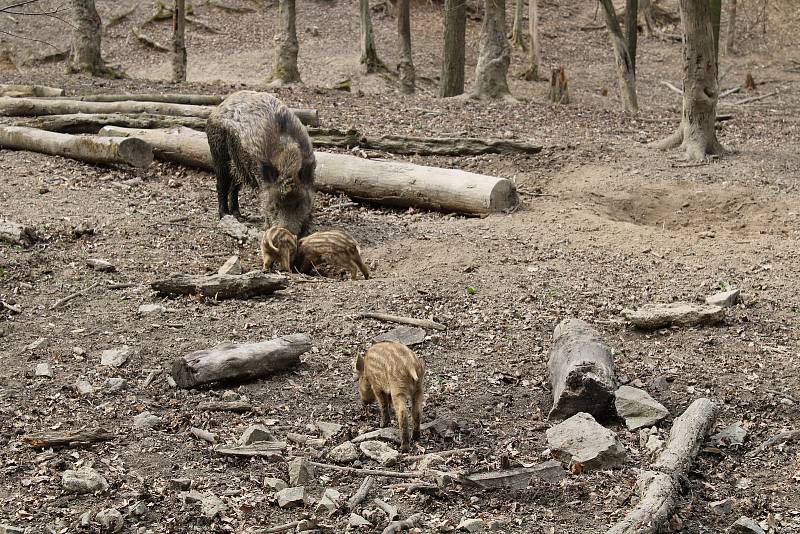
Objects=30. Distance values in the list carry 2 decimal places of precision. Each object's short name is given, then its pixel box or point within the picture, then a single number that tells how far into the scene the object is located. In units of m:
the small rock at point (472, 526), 4.33
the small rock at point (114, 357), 6.03
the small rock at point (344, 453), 4.91
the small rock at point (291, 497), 4.48
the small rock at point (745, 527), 4.34
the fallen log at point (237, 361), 5.68
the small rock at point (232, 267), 7.74
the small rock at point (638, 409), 5.34
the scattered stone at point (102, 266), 7.79
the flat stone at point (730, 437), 5.24
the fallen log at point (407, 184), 9.60
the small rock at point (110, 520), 4.27
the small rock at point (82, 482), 4.55
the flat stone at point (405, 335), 6.44
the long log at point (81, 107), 12.30
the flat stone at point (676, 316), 6.66
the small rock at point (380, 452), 4.89
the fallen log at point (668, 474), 4.21
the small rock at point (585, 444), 4.86
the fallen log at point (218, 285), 7.25
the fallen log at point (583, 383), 5.33
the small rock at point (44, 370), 5.83
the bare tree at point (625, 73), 15.90
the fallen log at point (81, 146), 10.63
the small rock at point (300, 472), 4.70
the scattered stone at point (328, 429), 5.24
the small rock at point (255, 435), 5.07
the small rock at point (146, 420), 5.25
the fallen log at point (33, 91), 13.48
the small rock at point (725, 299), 6.97
